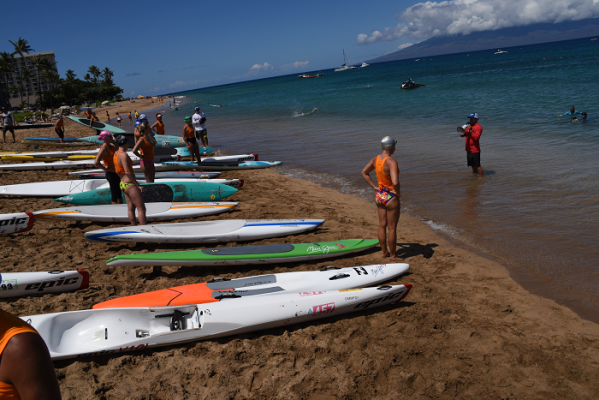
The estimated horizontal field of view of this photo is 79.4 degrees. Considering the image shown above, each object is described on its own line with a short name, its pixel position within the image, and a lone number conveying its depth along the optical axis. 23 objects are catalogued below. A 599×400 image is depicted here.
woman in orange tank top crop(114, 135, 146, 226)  5.90
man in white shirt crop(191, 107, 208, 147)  14.29
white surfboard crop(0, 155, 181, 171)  11.94
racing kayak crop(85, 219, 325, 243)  5.95
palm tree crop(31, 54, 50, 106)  65.56
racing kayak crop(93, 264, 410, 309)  4.38
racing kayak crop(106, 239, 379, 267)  5.21
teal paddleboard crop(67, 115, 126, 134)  14.65
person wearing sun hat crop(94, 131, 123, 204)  6.76
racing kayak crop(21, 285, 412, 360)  3.71
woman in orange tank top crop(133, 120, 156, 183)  7.54
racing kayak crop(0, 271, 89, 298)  4.49
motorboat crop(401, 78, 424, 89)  43.75
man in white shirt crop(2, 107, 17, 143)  18.19
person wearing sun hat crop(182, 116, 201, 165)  11.93
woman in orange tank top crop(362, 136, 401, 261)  5.02
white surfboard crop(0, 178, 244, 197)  8.95
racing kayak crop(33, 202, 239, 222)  6.93
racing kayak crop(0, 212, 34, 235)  6.22
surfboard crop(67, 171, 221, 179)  10.34
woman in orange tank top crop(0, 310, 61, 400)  1.33
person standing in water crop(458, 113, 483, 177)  9.35
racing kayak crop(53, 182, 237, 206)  8.19
